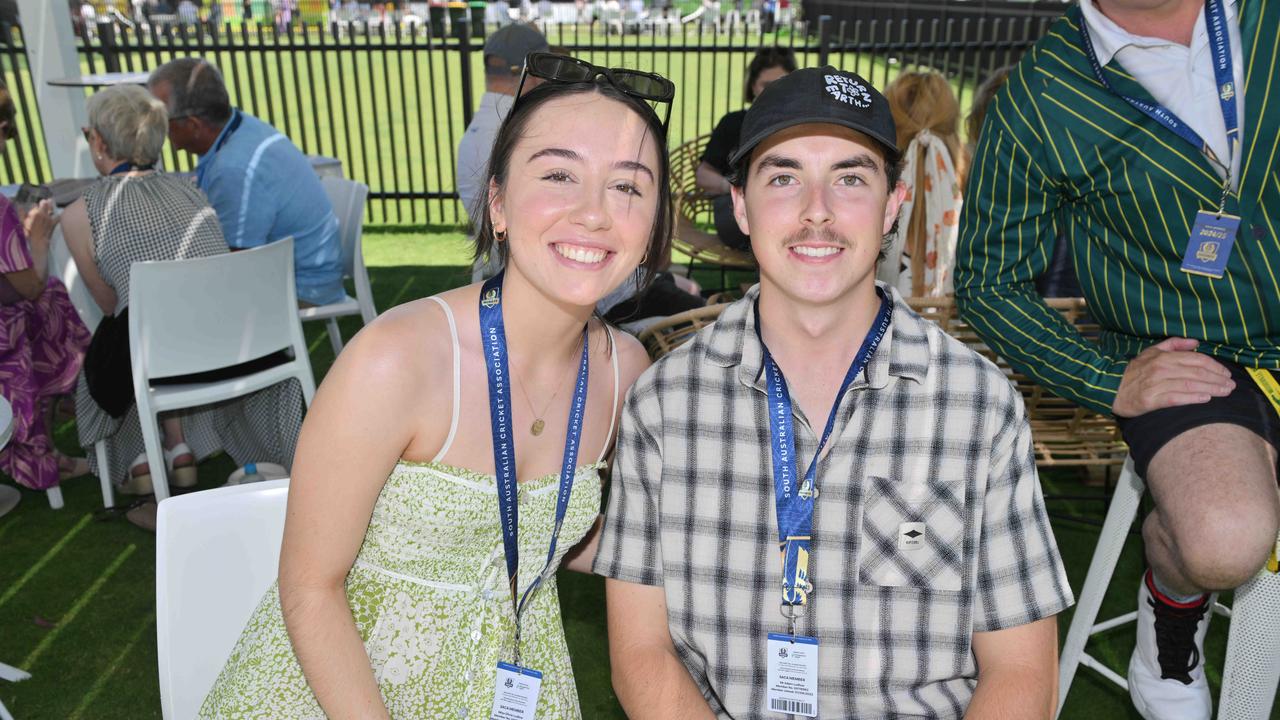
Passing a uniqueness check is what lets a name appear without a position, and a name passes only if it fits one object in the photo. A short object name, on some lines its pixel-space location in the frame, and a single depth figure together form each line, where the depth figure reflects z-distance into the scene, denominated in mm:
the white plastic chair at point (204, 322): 3703
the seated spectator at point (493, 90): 4793
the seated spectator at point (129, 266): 4066
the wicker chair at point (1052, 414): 3199
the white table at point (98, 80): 6531
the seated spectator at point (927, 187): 4051
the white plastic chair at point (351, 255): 5293
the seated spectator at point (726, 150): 5577
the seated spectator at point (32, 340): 4043
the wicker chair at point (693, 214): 5531
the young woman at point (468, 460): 1651
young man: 1717
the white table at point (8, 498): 4246
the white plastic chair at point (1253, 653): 2174
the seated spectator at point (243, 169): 4875
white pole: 6672
